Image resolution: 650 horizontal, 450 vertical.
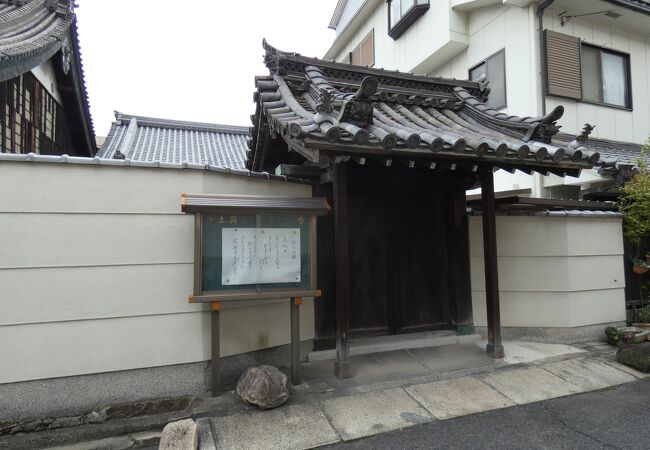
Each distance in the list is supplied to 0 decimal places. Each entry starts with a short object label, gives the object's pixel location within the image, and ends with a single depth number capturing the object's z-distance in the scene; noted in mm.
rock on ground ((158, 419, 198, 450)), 3268
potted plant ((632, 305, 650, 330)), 6421
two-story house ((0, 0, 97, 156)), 5699
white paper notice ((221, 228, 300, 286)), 4141
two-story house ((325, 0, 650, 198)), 9008
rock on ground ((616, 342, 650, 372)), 5252
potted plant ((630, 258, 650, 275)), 6969
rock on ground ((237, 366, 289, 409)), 3926
